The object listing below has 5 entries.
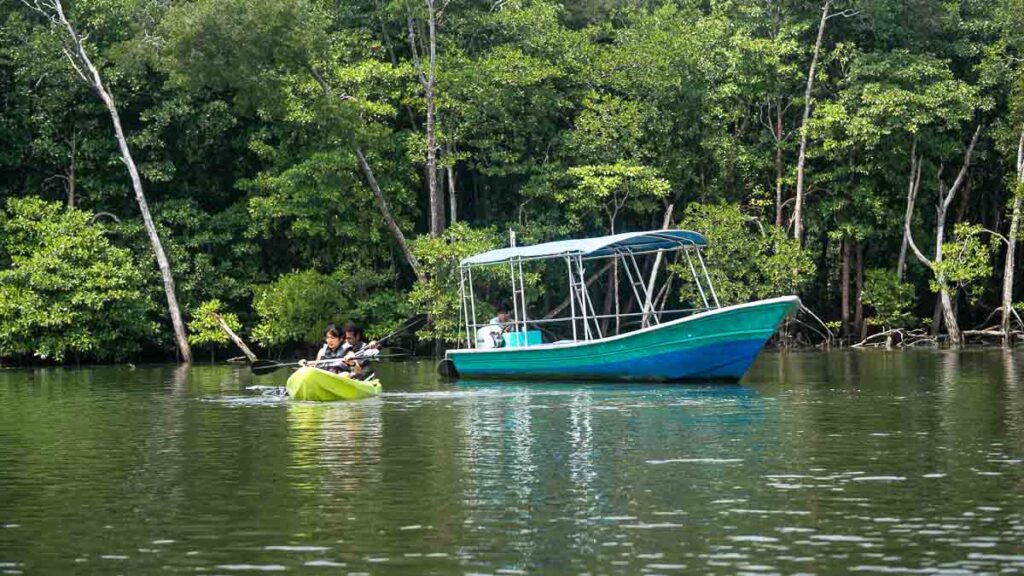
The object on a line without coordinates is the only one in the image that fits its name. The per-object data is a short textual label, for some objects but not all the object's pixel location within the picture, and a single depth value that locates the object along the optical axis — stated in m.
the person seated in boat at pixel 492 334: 31.14
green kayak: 24.70
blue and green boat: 26.44
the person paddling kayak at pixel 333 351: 26.17
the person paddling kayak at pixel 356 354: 25.95
